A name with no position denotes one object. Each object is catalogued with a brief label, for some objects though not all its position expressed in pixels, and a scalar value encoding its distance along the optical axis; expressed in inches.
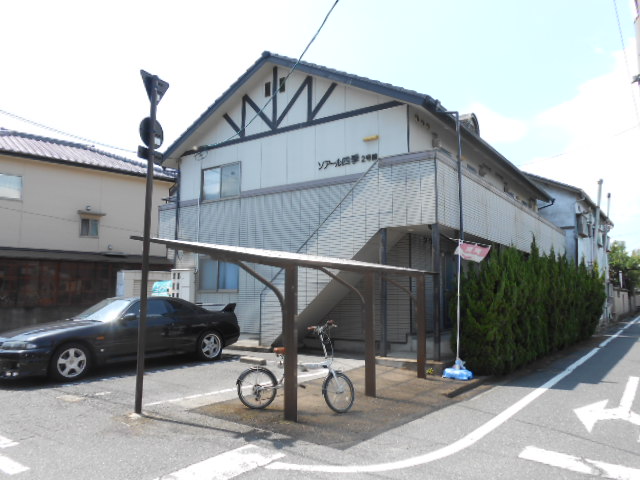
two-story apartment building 406.9
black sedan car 285.0
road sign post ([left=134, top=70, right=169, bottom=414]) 230.8
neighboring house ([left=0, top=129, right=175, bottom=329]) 701.3
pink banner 366.0
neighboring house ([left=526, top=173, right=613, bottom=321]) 1029.8
